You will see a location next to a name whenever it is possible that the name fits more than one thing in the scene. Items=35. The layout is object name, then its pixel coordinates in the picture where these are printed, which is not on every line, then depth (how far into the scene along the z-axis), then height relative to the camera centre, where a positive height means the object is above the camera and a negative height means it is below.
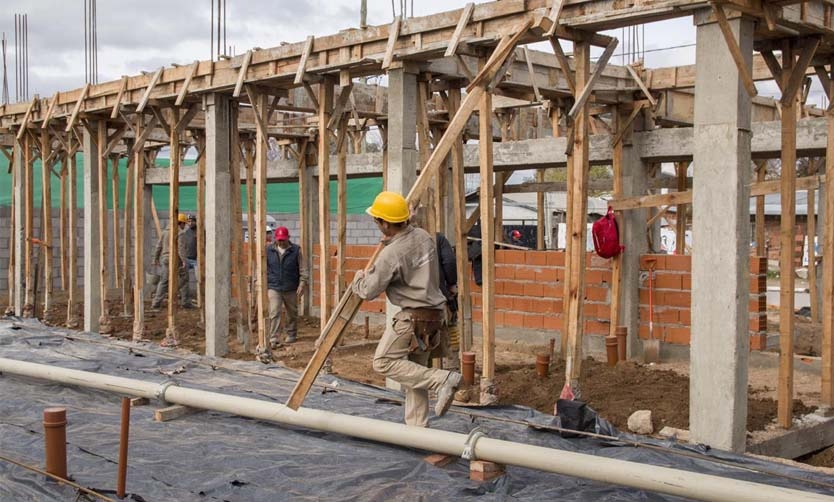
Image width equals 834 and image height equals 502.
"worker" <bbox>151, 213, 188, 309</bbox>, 17.88 -0.81
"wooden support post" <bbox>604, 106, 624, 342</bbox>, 11.82 +0.12
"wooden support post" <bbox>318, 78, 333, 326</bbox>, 10.35 +0.65
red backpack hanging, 11.71 -0.05
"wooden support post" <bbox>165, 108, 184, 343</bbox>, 12.51 +0.19
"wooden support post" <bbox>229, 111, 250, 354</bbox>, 12.37 -0.74
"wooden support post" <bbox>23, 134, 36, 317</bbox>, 16.66 +0.30
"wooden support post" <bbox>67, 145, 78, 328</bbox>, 15.74 -0.22
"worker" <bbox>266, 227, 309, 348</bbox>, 13.85 -0.67
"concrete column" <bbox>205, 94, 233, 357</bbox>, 12.00 +0.12
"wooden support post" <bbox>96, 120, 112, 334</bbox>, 14.39 +0.26
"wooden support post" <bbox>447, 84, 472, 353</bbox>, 9.41 -0.03
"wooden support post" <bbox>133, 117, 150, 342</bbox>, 13.12 -0.17
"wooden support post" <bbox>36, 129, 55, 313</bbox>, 16.12 +0.37
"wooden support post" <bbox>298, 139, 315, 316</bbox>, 16.44 +0.29
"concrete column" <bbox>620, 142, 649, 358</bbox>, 11.94 -0.19
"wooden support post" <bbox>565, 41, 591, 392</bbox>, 7.91 -0.02
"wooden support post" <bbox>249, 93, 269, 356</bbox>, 11.16 +0.10
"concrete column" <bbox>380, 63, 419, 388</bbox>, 9.58 +1.07
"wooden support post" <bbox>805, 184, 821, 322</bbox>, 15.94 -0.19
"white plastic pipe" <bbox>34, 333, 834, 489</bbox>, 5.53 -1.43
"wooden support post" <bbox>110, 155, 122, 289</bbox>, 16.89 +0.53
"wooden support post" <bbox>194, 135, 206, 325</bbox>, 15.13 +0.08
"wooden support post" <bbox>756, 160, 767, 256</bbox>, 14.44 +0.14
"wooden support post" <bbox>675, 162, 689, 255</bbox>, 15.33 +0.24
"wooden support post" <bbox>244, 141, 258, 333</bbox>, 15.89 +0.38
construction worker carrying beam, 6.35 -0.51
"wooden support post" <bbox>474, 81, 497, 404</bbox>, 8.35 -0.08
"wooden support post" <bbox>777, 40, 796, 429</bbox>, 7.96 -0.18
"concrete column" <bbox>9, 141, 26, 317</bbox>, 16.88 -0.07
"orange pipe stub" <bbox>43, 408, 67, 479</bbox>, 5.52 -1.29
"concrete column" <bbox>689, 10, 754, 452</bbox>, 6.97 -0.05
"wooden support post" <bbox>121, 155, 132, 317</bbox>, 15.65 -0.48
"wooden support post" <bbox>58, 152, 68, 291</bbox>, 16.02 +0.40
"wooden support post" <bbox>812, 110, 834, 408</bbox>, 8.49 -0.59
